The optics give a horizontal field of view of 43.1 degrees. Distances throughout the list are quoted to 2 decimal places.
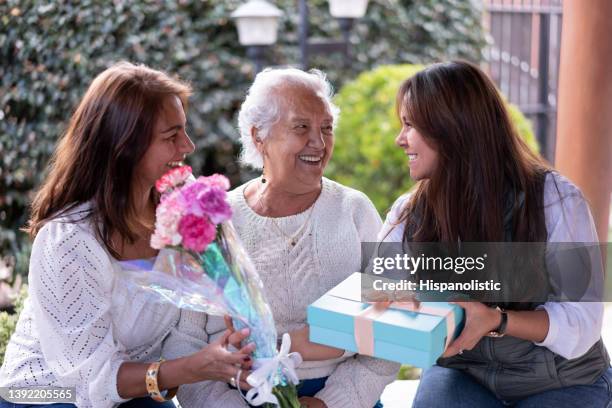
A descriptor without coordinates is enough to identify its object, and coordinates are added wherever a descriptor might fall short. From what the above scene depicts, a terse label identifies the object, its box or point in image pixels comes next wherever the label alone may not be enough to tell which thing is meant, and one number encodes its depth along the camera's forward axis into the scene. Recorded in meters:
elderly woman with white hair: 2.45
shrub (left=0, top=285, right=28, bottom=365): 2.98
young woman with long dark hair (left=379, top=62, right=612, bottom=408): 2.19
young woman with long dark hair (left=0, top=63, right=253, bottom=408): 2.22
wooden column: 3.11
